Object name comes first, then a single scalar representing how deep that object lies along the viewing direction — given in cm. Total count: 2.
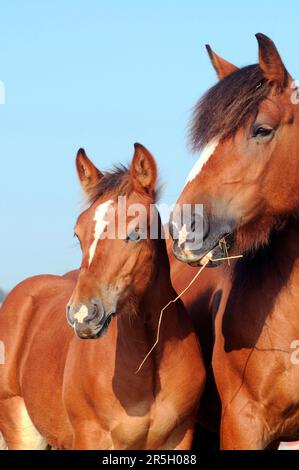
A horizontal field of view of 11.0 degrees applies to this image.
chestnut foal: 947
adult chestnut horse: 885
